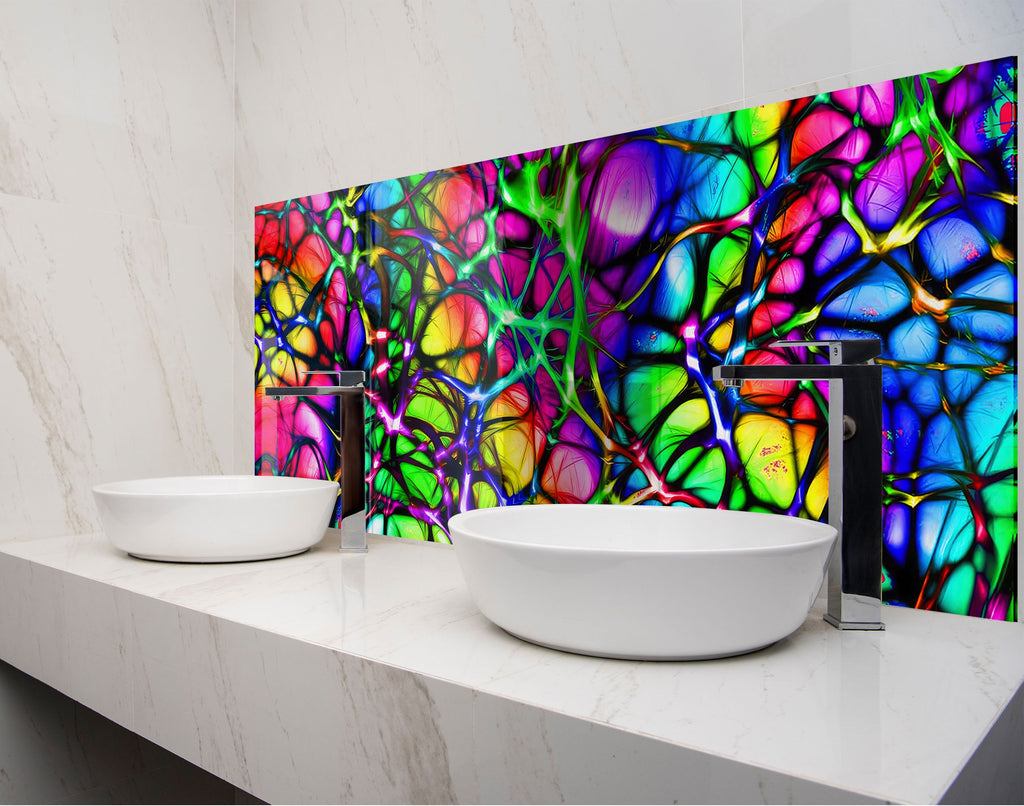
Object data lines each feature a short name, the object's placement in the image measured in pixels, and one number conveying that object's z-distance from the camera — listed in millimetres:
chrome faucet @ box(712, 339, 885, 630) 1002
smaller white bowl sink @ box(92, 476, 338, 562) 1373
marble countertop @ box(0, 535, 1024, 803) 674
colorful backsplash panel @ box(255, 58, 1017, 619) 1059
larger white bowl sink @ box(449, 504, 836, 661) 818
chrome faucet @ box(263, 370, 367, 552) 1543
